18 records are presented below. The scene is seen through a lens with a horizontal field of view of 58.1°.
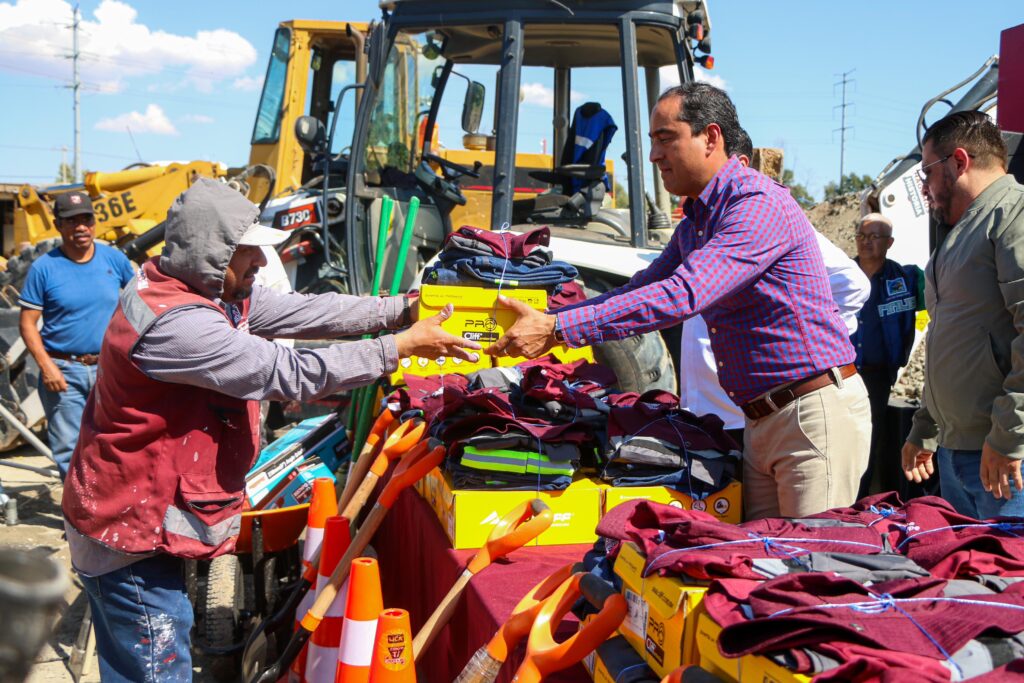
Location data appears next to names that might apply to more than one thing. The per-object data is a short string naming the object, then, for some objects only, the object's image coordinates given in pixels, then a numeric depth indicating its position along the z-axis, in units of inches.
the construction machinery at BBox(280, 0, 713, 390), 225.6
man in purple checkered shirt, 98.9
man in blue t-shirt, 217.6
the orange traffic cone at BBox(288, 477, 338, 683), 132.2
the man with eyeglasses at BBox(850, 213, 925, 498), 185.6
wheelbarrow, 154.3
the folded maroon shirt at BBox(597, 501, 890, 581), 64.2
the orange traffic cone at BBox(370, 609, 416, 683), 88.8
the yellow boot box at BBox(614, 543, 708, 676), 62.7
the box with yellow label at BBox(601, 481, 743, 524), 109.0
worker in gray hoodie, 94.4
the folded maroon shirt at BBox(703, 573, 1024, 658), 52.7
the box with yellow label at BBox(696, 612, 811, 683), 52.1
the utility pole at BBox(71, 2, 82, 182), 1581.4
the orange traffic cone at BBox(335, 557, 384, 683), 96.2
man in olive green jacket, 103.3
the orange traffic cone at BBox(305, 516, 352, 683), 114.3
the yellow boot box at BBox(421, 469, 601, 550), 107.0
